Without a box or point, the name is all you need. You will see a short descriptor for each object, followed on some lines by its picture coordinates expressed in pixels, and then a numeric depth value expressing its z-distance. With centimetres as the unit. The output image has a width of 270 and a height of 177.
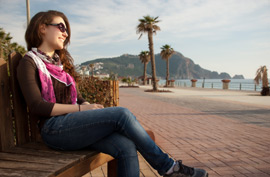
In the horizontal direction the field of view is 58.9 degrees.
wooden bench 152
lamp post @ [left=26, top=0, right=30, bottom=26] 1005
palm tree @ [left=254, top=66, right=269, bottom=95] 1741
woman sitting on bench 183
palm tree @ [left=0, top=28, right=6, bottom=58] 2387
